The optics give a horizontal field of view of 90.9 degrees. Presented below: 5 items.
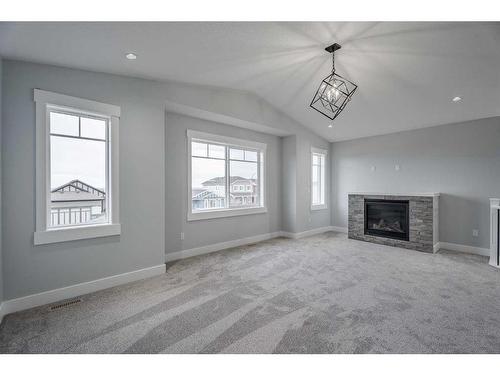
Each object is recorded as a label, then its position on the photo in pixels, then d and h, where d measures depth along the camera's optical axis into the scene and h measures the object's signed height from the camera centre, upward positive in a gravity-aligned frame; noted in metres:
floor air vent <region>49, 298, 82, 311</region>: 2.62 -1.28
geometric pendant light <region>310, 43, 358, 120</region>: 2.99 +1.19
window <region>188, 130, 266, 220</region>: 4.62 +0.23
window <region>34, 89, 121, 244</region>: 2.73 +0.23
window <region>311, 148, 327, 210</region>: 6.65 +0.22
